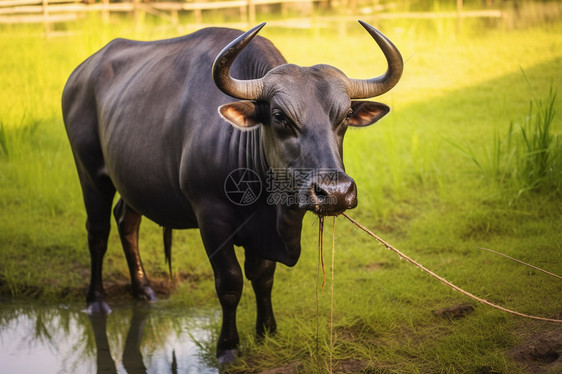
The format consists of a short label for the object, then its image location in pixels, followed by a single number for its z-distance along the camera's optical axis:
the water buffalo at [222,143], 3.55
